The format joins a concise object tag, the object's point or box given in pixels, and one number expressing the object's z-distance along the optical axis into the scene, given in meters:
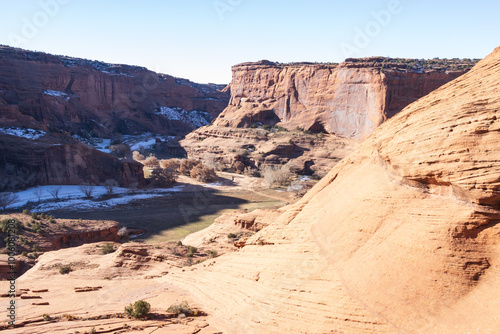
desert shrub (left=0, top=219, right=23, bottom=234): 16.60
